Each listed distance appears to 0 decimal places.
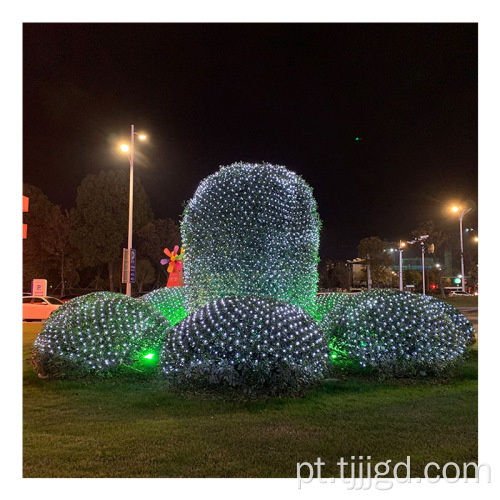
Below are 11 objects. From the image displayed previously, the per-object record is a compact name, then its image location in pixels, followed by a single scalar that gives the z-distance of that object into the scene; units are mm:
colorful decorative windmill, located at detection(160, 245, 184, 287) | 14234
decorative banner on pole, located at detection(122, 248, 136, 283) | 15942
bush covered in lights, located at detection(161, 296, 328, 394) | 5434
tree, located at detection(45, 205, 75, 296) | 30297
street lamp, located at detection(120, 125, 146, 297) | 16469
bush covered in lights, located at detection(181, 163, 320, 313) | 7375
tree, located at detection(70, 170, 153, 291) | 30203
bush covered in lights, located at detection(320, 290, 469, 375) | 6336
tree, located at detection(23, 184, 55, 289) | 29344
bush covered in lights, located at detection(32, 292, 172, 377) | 6496
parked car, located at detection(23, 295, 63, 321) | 17422
